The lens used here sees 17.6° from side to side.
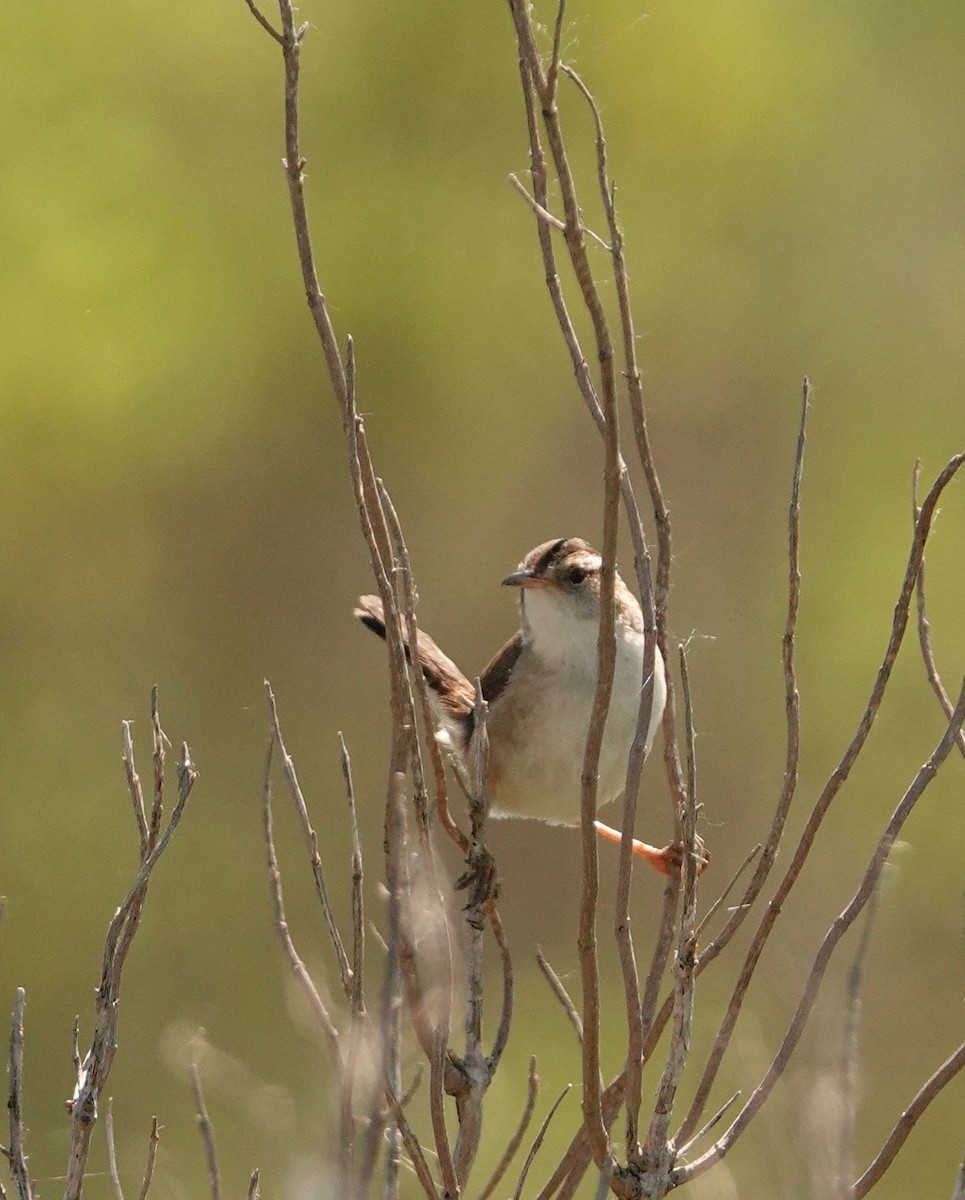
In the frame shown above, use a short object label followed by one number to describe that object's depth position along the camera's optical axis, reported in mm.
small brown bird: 7922
